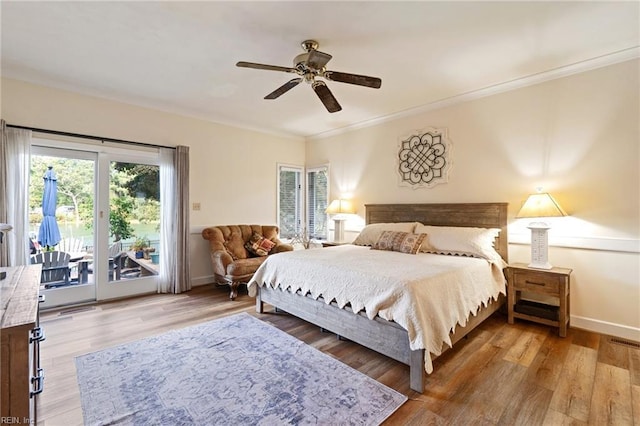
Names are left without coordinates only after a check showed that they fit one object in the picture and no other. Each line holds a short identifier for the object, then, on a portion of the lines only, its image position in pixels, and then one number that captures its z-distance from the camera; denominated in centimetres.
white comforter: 206
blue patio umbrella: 347
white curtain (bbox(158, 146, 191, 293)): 429
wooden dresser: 98
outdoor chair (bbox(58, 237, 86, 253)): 362
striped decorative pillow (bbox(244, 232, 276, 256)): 475
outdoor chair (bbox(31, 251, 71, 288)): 349
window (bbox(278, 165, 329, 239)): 592
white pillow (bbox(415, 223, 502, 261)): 323
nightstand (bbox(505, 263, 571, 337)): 284
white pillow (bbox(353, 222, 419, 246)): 407
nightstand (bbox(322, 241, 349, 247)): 491
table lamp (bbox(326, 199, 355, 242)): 508
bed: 207
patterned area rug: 175
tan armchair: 409
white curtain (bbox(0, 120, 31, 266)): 312
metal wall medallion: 409
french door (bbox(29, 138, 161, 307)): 354
